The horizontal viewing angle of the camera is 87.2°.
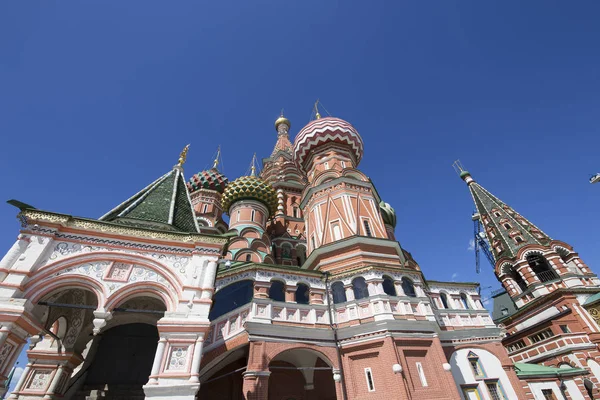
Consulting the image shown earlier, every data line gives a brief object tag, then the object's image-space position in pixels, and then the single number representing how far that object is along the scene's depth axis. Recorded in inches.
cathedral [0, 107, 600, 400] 285.9
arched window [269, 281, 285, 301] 483.8
